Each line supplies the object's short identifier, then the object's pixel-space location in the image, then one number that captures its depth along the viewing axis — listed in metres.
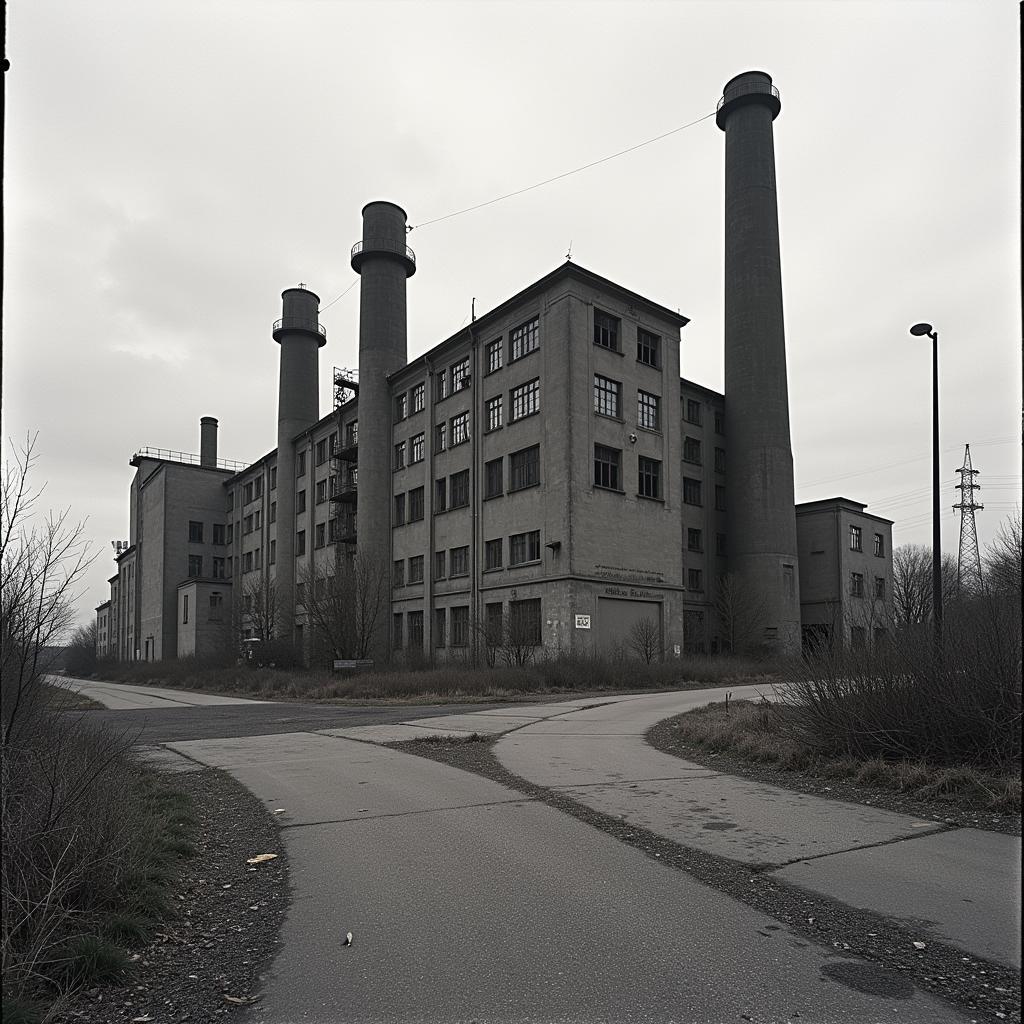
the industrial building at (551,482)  41.69
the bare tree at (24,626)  8.37
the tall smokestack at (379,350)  54.50
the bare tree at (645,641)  41.06
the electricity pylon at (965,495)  56.06
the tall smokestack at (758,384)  52.00
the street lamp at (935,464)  14.94
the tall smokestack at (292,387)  69.12
